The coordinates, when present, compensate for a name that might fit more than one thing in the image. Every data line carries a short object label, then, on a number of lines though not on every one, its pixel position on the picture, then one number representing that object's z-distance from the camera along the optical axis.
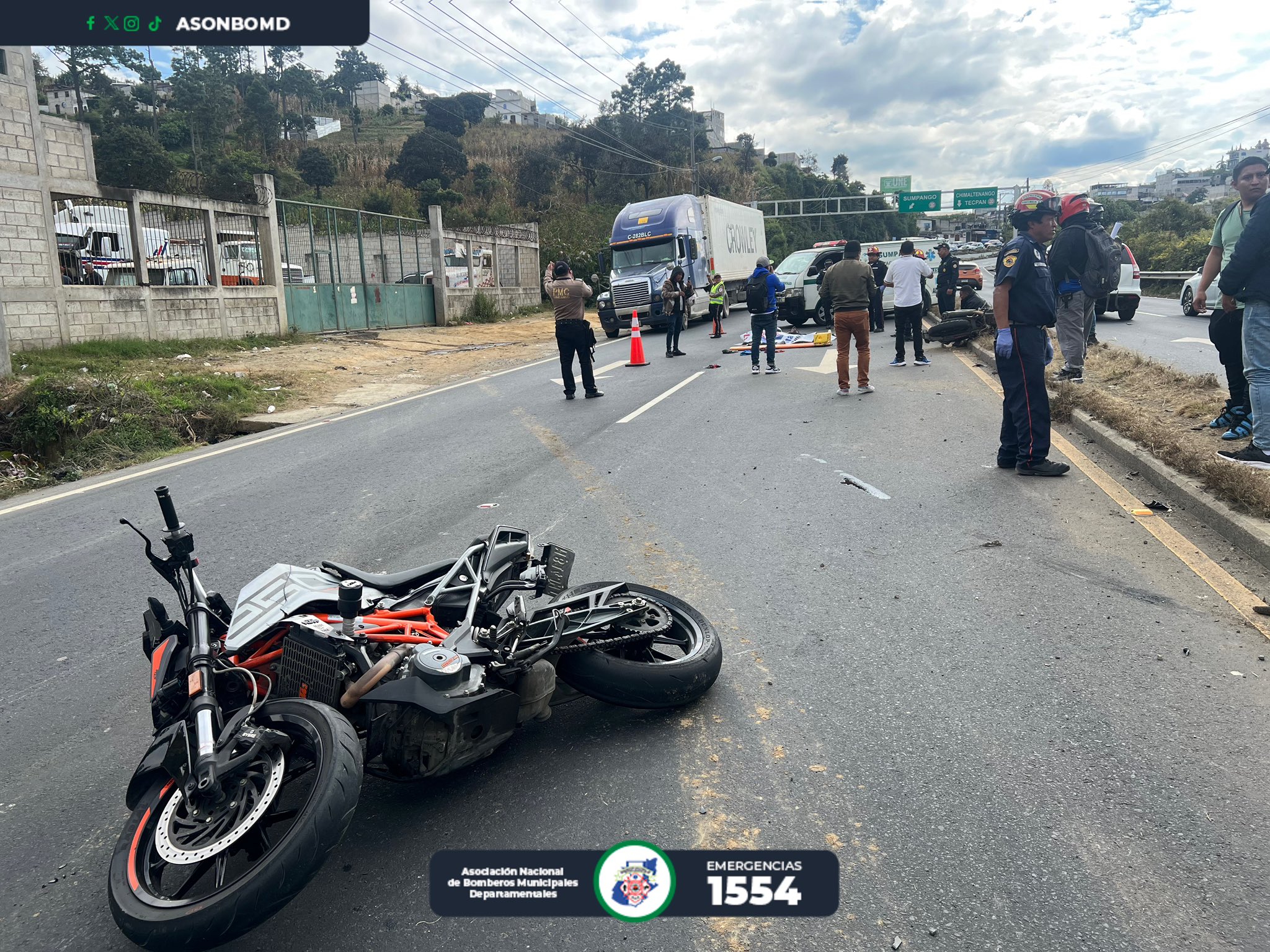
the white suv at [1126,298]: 19.22
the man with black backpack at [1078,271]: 8.94
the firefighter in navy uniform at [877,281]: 18.03
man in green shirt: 6.70
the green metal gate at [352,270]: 23.27
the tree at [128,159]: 38.94
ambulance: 21.53
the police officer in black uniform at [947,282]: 18.48
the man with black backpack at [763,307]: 13.69
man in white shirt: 13.27
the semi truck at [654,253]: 25.25
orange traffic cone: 16.23
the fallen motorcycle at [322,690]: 2.27
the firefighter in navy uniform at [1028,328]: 6.84
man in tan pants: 11.04
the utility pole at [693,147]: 57.70
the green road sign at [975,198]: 65.31
